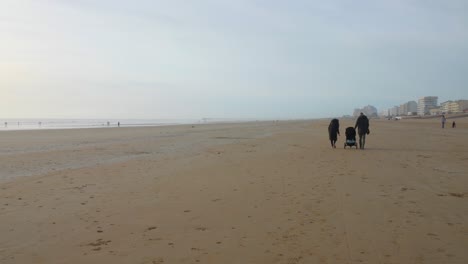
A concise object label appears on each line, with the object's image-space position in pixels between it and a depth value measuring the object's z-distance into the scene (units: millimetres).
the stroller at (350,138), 19078
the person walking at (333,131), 19531
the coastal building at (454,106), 158488
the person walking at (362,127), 18859
